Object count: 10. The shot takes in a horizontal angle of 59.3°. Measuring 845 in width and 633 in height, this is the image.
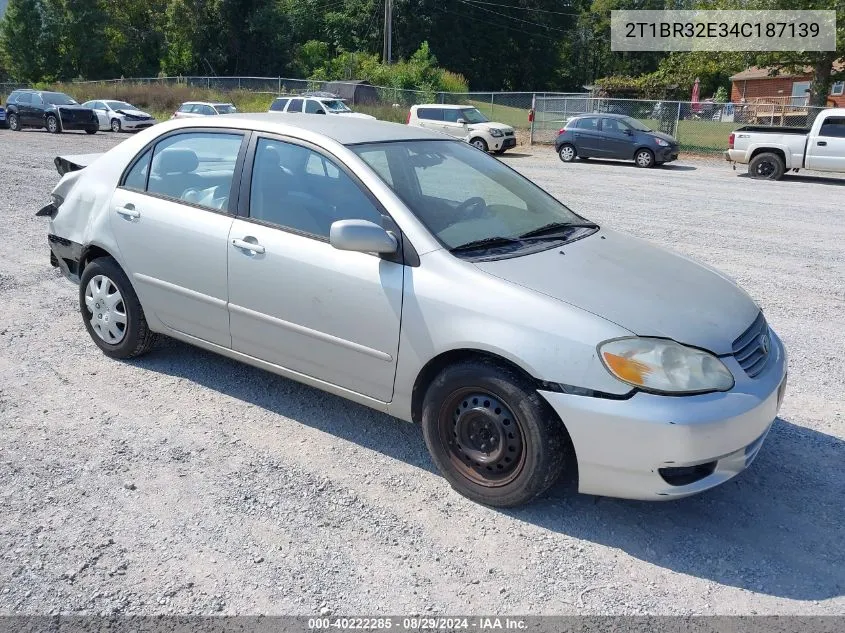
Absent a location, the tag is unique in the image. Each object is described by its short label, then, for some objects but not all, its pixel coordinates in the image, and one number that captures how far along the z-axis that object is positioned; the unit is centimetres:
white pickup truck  1805
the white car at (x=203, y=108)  2792
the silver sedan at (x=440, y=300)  307
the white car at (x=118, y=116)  3080
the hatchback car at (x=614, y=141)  2202
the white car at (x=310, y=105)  2622
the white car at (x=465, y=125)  2394
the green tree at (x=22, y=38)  5219
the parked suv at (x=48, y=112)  2809
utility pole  4349
